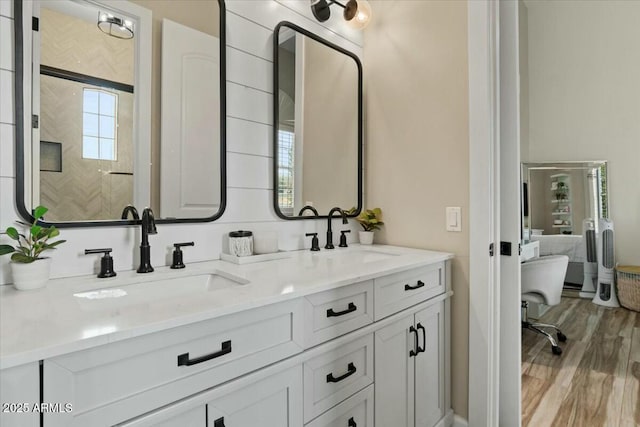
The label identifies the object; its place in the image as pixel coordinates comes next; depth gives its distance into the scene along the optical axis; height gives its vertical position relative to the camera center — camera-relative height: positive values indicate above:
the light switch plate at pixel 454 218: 1.72 +0.00
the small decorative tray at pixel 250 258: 1.41 -0.16
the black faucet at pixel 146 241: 1.20 -0.08
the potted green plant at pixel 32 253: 0.97 -0.10
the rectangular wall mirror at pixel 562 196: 4.23 +0.25
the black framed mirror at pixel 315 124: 1.76 +0.51
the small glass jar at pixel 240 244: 1.46 -0.11
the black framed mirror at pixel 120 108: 1.10 +0.39
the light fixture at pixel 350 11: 1.92 +1.15
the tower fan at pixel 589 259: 4.16 -0.50
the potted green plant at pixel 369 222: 2.04 -0.03
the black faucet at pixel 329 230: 1.85 -0.07
